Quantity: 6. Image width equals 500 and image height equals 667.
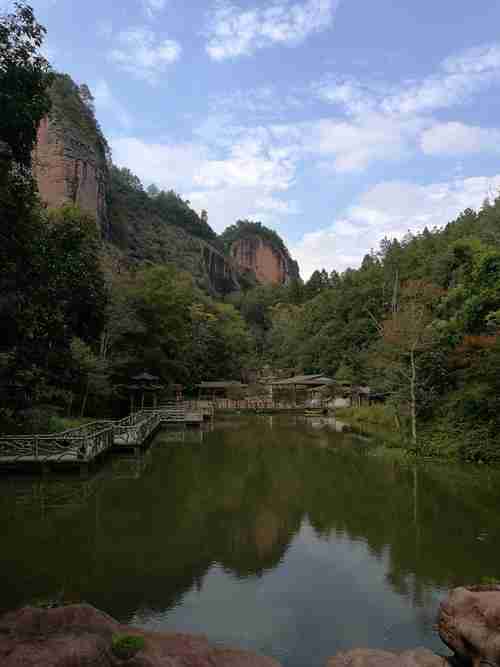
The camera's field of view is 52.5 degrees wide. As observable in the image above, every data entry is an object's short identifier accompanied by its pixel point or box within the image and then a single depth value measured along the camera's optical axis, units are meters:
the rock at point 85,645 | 3.84
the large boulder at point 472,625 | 3.89
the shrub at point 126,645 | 3.81
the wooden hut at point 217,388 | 39.66
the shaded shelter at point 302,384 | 35.72
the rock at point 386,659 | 4.28
